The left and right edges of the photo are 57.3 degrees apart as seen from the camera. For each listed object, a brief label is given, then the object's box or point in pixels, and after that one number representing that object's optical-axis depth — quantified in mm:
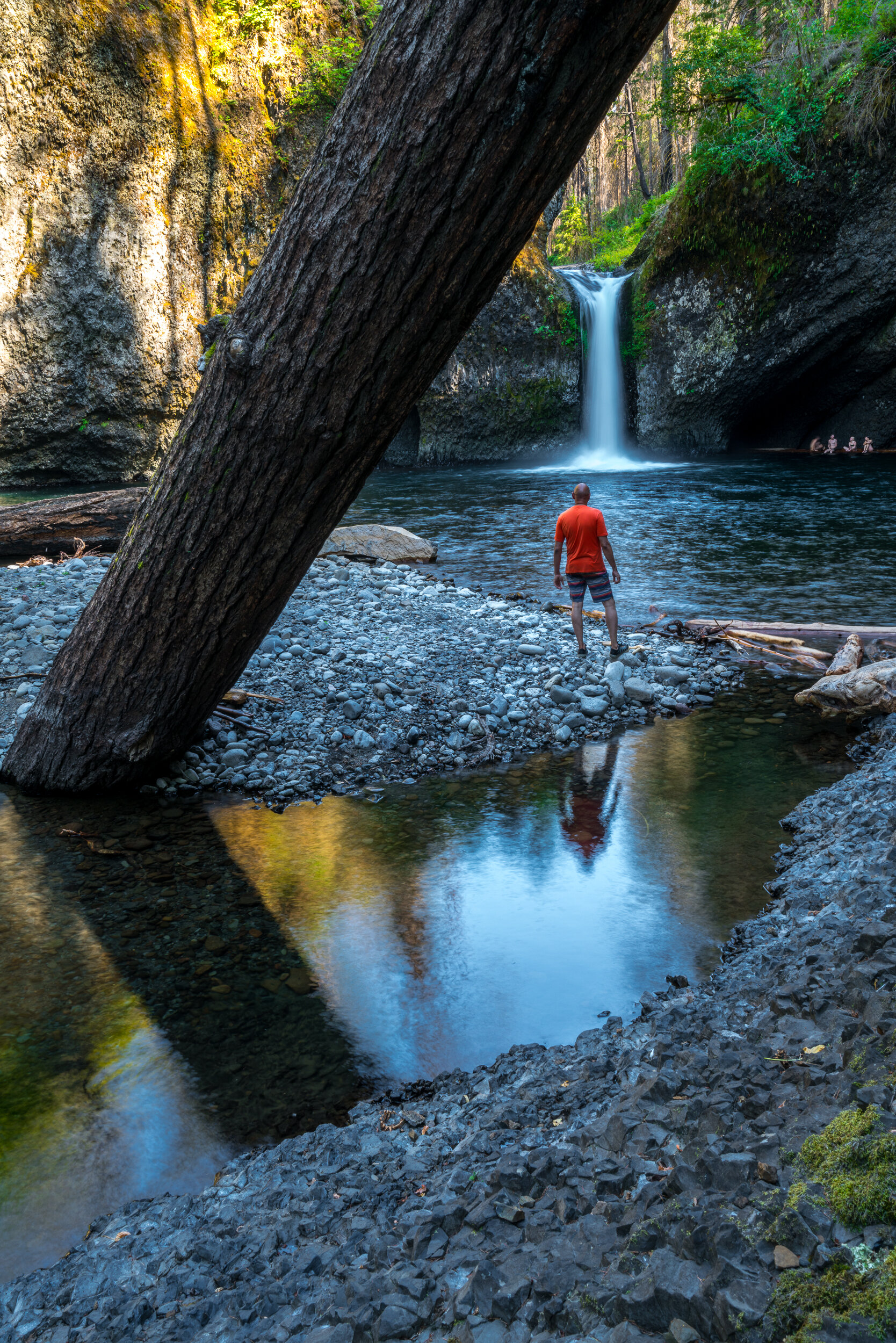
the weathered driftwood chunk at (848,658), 6332
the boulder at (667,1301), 1245
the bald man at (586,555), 6926
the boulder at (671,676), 6523
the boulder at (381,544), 10375
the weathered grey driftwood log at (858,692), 5699
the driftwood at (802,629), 7078
